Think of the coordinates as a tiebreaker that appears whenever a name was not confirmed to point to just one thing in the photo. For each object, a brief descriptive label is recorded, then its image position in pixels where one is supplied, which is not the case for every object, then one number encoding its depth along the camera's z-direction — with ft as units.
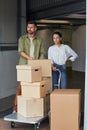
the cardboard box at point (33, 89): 14.02
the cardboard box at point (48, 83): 15.12
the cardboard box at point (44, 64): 14.93
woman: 15.70
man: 15.80
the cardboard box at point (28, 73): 13.98
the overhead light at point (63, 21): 35.93
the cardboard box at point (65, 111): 12.85
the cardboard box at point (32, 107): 13.97
